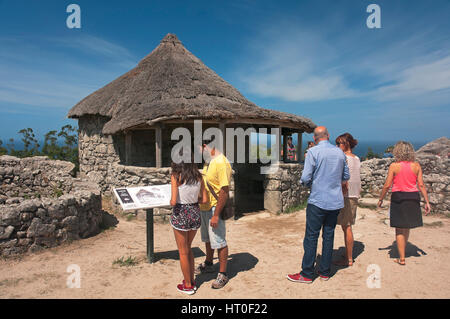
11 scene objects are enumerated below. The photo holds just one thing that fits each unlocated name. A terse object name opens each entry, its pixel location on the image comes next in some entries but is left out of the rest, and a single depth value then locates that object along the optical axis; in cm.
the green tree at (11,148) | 1428
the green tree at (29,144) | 1463
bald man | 333
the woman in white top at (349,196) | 388
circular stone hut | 735
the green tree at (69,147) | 1426
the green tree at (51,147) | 1435
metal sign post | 428
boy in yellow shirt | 324
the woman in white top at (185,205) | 314
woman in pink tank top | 380
